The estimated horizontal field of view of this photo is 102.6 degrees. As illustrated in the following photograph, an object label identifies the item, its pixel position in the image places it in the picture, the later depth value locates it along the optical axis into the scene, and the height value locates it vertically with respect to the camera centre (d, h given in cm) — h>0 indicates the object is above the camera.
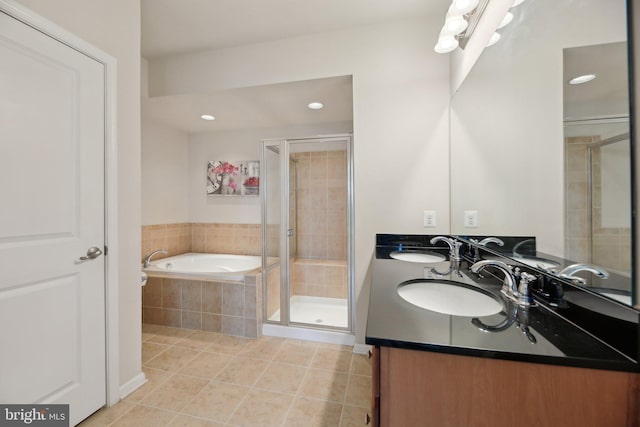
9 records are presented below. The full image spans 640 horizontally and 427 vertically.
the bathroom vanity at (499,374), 54 -37
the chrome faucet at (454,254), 144 -27
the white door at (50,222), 110 -4
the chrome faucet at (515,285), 86 -26
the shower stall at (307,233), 247 -24
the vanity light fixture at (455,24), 146 +113
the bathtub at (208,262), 316 -65
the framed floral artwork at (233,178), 351 +48
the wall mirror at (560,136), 61 +26
